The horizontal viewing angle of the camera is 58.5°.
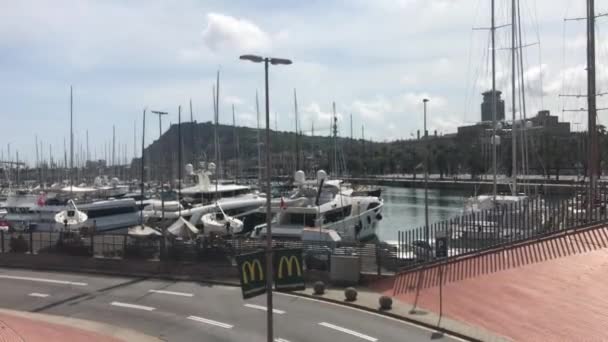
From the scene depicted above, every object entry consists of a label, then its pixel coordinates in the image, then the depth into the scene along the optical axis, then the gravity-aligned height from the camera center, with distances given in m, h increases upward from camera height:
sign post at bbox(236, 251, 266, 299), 12.87 -2.46
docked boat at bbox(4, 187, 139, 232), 52.06 -3.75
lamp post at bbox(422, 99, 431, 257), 21.65 +0.33
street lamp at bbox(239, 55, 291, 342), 12.61 -0.26
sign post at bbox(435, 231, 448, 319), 23.19 -3.34
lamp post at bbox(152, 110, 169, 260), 28.77 -3.97
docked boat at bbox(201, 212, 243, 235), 43.84 -4.32
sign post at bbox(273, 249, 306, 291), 13.57 -2.49
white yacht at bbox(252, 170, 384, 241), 39.66 -3.44
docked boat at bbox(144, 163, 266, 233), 49.06 -3.17
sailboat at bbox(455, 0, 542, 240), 23.61 -2.43
